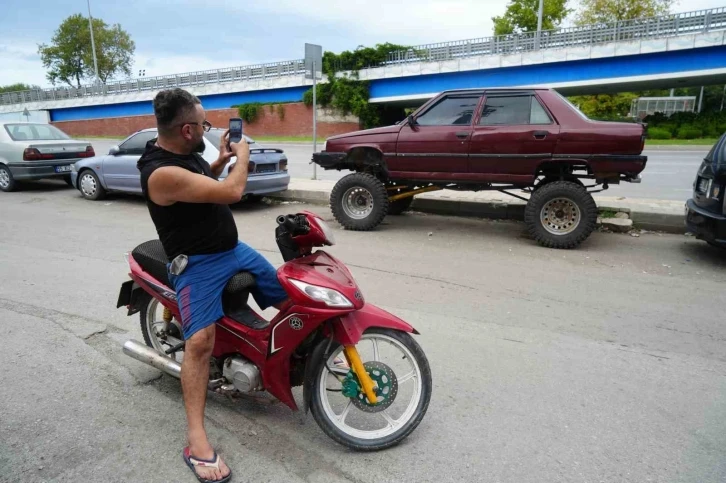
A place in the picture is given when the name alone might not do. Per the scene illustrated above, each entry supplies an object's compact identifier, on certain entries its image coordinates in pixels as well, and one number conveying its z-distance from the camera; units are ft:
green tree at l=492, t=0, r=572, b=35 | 164.14
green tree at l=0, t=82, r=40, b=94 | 292.92
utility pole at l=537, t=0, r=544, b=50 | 106.34
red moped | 8.36
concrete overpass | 95.20
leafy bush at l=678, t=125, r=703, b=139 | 96.02
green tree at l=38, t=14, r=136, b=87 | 238.07
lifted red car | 22.07
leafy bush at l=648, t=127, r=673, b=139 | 96.17
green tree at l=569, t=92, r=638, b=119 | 158.92
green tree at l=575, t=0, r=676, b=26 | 145.07
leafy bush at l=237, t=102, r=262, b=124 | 141.08
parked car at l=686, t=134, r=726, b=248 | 19.21
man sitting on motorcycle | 7.98
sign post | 40.55
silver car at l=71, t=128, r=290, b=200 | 31.10
